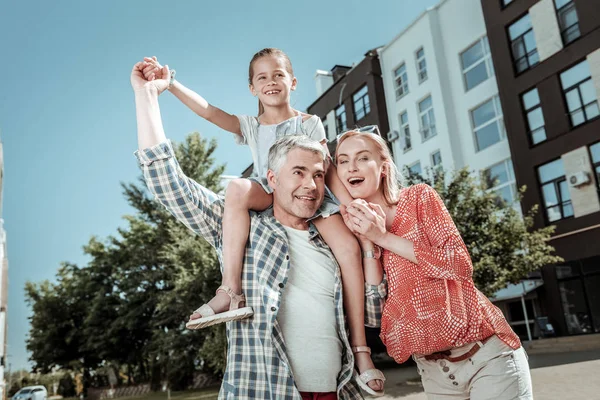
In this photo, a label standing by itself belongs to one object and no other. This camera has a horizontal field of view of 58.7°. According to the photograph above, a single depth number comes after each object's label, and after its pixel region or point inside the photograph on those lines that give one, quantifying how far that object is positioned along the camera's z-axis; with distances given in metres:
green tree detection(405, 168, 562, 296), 13.32
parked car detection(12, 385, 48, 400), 28.38
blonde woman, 2.21
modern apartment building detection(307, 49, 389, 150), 28.64
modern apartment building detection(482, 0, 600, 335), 19.16
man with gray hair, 2.29
